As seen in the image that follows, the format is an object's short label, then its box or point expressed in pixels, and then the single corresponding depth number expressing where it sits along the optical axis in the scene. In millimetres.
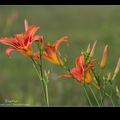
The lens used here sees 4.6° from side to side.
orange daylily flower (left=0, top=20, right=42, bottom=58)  4015
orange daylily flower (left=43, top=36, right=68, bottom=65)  4052
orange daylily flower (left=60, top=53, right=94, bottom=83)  4013
